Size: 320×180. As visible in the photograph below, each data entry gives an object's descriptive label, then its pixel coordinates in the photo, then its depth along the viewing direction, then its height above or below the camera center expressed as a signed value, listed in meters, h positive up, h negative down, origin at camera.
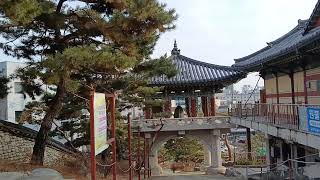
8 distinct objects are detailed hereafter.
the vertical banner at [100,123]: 8.80 -0.30
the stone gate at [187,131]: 30.42 -1.69
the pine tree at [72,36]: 11.94 +2.50
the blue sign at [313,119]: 13.15 -0.42
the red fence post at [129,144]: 16.03 -1.33
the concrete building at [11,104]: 39.50 +0.57
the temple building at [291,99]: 14.58 +0.33
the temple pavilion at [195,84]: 32.59 +1.75
